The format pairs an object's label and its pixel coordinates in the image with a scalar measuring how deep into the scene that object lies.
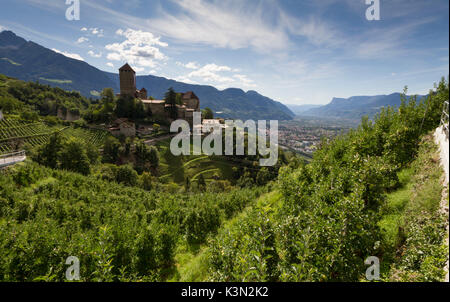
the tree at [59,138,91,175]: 45.00
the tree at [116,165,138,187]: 54.03
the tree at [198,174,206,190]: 65.25
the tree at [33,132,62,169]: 45.39
